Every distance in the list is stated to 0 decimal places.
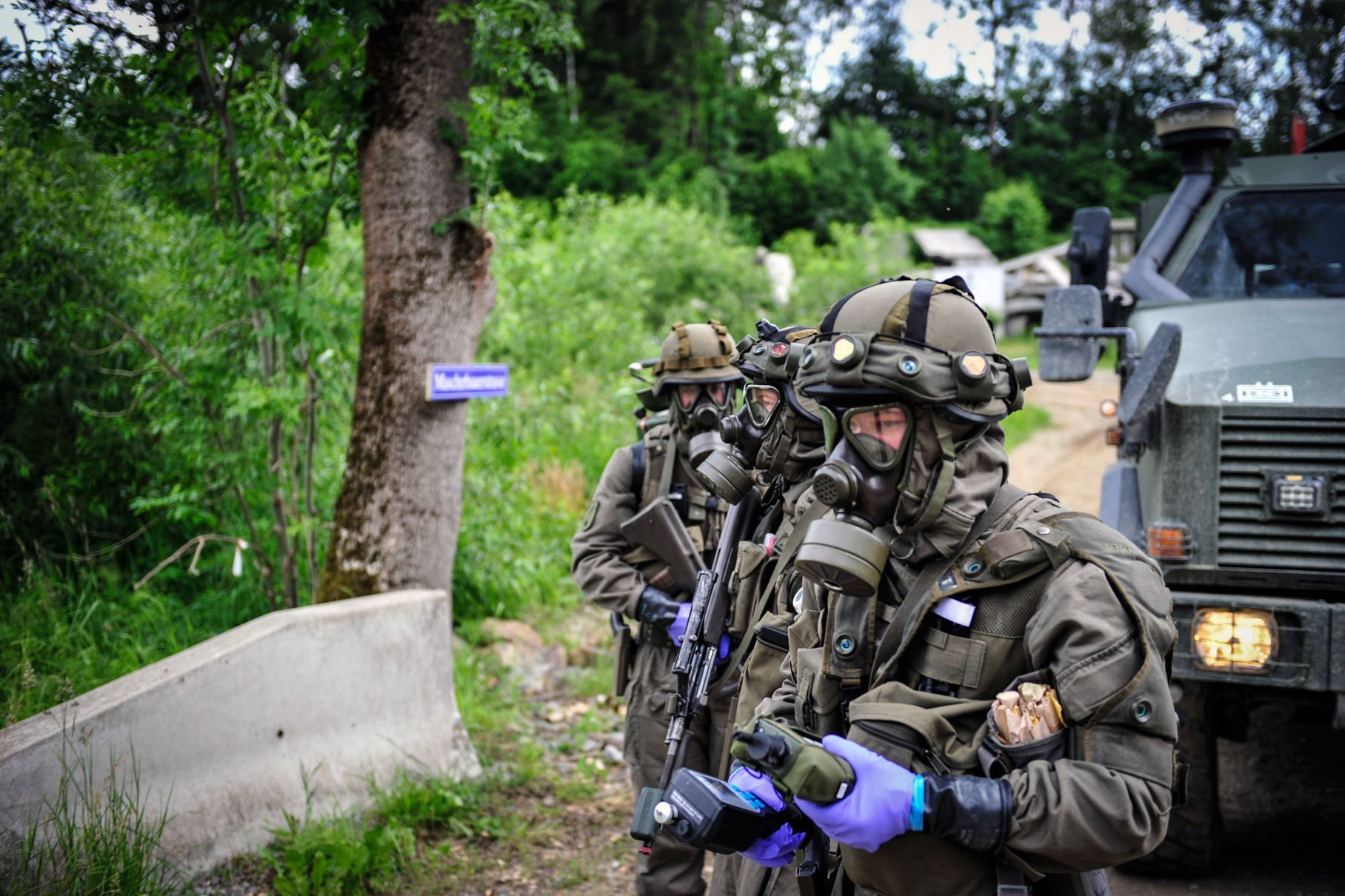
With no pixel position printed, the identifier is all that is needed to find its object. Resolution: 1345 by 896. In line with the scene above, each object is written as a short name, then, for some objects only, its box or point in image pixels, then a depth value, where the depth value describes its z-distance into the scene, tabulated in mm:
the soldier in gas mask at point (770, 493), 2902
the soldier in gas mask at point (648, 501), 3816
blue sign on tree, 5016
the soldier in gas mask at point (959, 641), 1778
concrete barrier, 3424
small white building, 28531
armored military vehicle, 3566
